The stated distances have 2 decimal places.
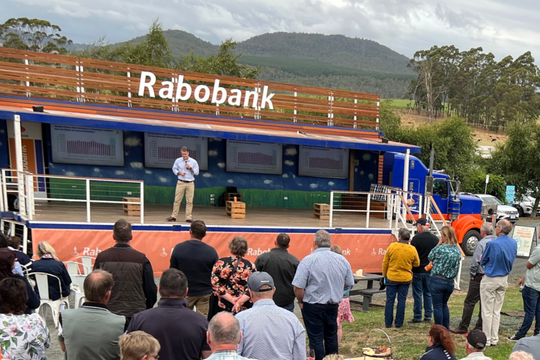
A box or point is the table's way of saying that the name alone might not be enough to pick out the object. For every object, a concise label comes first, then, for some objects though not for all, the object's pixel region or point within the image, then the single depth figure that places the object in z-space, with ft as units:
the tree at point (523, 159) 98.22
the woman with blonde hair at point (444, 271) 23.68
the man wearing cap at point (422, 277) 26.96
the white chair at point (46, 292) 21.83
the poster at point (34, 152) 41.83
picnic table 31.35
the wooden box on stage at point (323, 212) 45.88
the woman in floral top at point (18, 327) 12.19
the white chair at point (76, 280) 24.73
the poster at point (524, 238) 43.93
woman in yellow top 25.66
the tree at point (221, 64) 147.74
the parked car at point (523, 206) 100.78
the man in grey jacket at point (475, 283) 24.58
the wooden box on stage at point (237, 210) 42.20
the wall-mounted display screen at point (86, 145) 42.68
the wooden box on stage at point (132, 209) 38.96
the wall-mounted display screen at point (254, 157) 48.67
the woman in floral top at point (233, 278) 17.33
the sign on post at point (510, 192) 88.53
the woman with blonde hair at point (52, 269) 21.59
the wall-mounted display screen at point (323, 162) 51.26
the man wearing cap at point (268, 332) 11.84
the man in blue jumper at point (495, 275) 22.70
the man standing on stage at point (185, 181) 37.54
